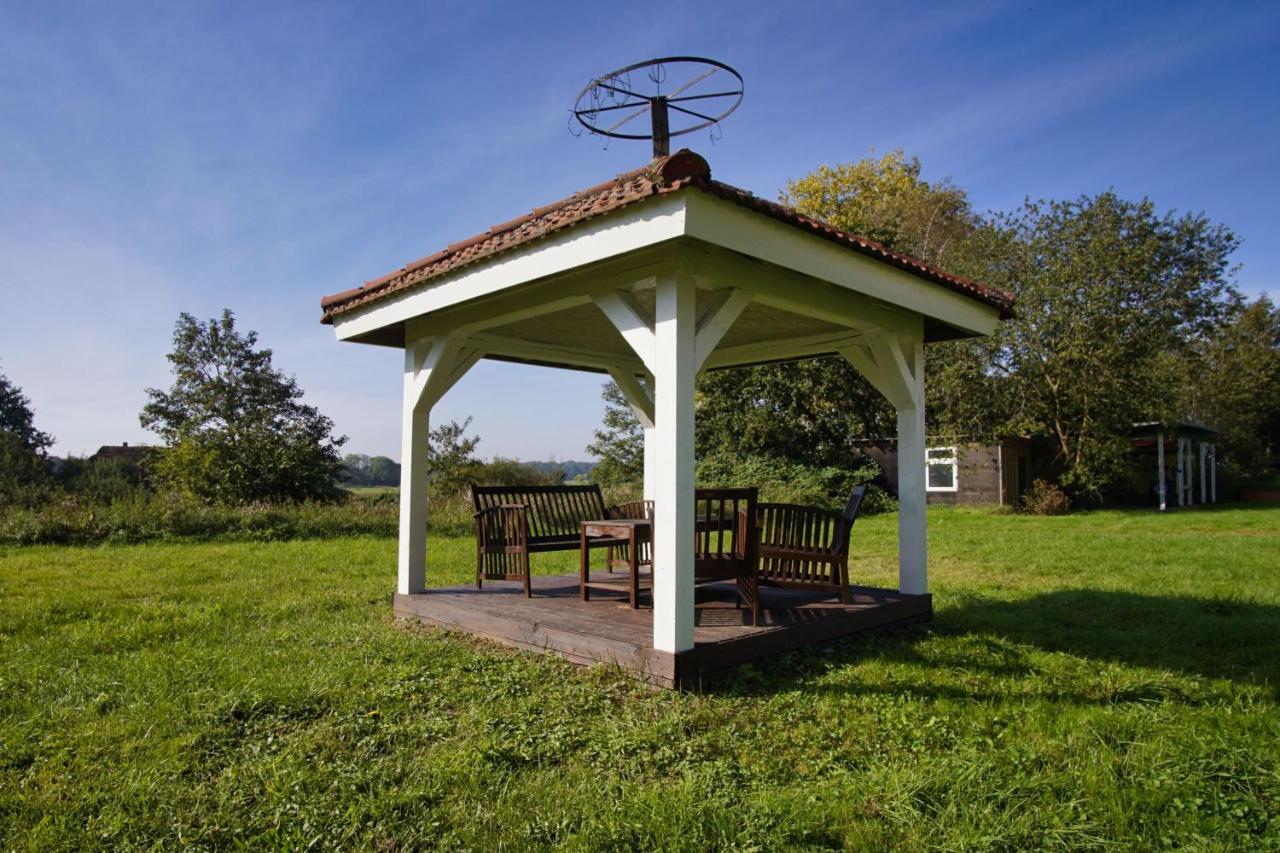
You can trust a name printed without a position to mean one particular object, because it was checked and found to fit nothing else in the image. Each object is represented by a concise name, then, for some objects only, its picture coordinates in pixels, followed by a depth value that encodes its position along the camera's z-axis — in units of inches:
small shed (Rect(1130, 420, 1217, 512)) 820.0
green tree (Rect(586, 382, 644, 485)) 1023.0
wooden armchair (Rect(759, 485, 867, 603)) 217.0
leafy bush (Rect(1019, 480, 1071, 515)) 724.7
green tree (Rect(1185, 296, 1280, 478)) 1237.1
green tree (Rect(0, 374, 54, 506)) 567.2
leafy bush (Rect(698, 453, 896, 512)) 704.4
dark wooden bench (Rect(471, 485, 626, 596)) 246.7
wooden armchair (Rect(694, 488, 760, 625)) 194.1
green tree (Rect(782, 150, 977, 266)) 1137.4
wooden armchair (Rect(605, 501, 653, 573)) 251.1
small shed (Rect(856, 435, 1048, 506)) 782.5
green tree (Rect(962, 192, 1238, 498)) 733.9
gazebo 163.8
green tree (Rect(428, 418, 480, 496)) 963.5
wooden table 210.7
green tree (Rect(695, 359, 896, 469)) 804.6
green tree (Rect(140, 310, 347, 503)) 809.5
